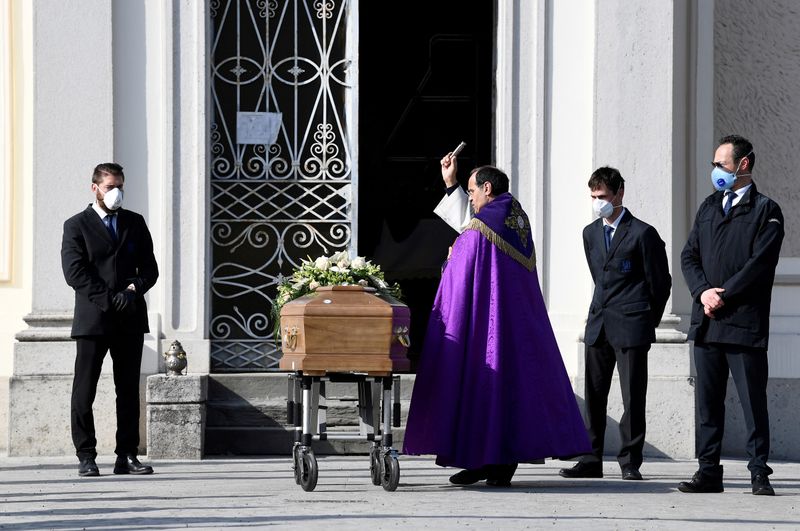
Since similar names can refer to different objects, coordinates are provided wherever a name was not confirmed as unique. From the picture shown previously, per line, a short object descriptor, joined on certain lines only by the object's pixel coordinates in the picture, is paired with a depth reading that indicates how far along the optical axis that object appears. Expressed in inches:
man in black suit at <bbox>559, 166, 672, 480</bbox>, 764.6
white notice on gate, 922.7
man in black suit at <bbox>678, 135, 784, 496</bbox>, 701.3
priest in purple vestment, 712.4
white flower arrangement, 723.2
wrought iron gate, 918.4
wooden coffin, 677.9
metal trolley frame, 681.6
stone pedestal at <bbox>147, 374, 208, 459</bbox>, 840.3
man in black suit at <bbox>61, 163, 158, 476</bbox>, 759.7
